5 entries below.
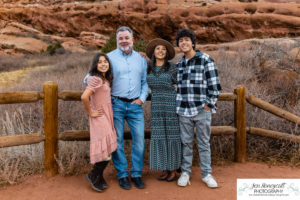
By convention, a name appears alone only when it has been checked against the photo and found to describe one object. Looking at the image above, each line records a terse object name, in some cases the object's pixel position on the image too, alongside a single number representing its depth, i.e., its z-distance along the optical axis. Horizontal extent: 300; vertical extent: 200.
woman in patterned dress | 3.47
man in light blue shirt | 3.43
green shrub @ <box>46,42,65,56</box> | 23.42
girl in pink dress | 3.12
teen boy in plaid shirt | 3.34
